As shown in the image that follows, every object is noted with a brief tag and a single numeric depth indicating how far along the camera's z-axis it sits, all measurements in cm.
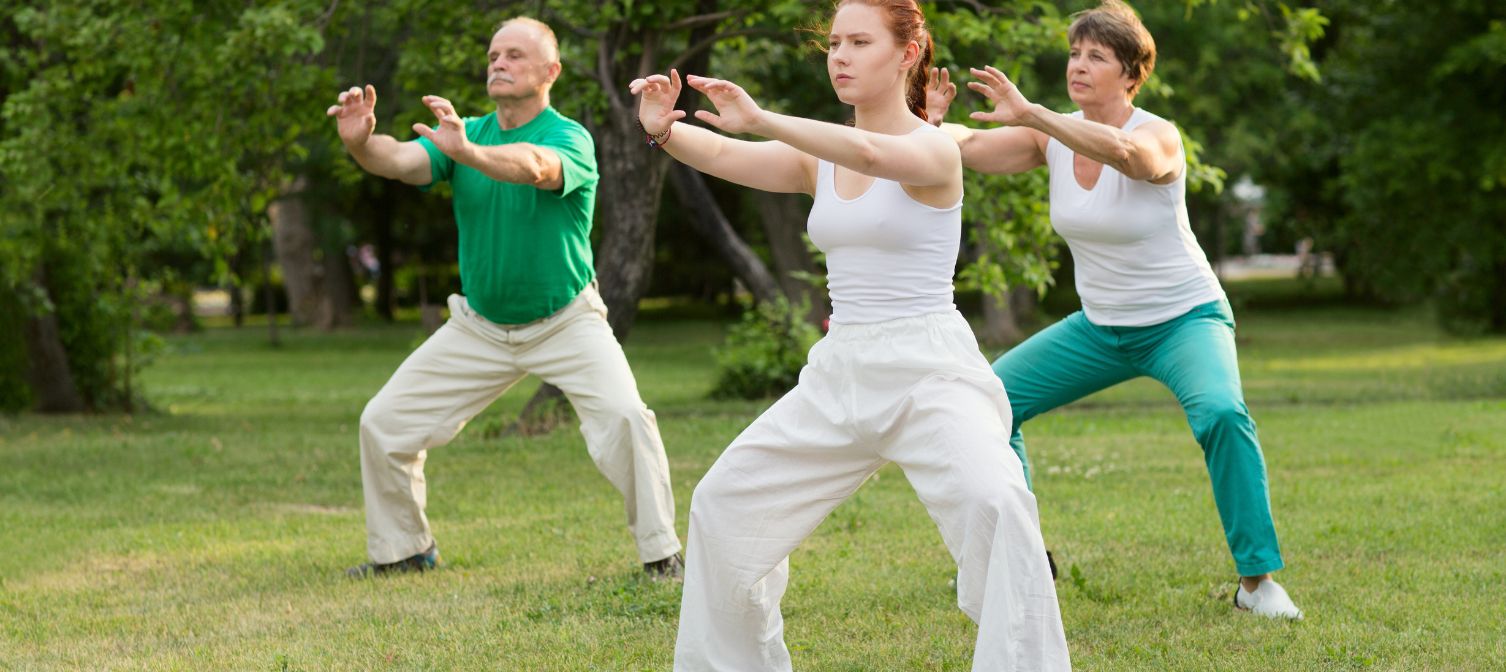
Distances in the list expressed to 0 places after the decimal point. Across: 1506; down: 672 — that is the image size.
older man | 634
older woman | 552
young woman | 404
